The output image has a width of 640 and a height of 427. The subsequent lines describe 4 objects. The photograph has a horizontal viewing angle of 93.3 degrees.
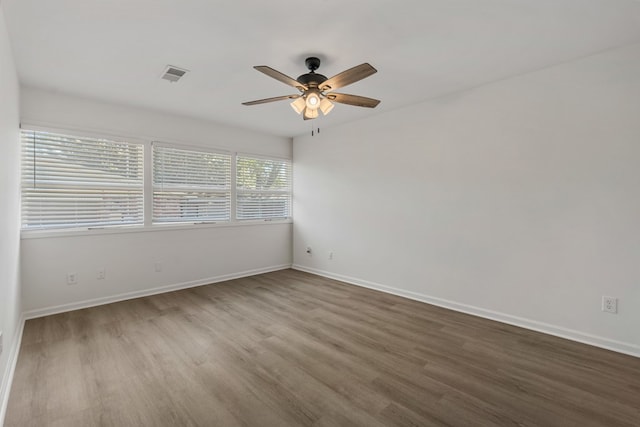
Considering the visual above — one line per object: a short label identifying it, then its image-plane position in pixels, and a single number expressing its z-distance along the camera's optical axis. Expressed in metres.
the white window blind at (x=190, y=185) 4.17
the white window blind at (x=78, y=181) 3.24
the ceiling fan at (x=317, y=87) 2.25
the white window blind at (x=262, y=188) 5.05
